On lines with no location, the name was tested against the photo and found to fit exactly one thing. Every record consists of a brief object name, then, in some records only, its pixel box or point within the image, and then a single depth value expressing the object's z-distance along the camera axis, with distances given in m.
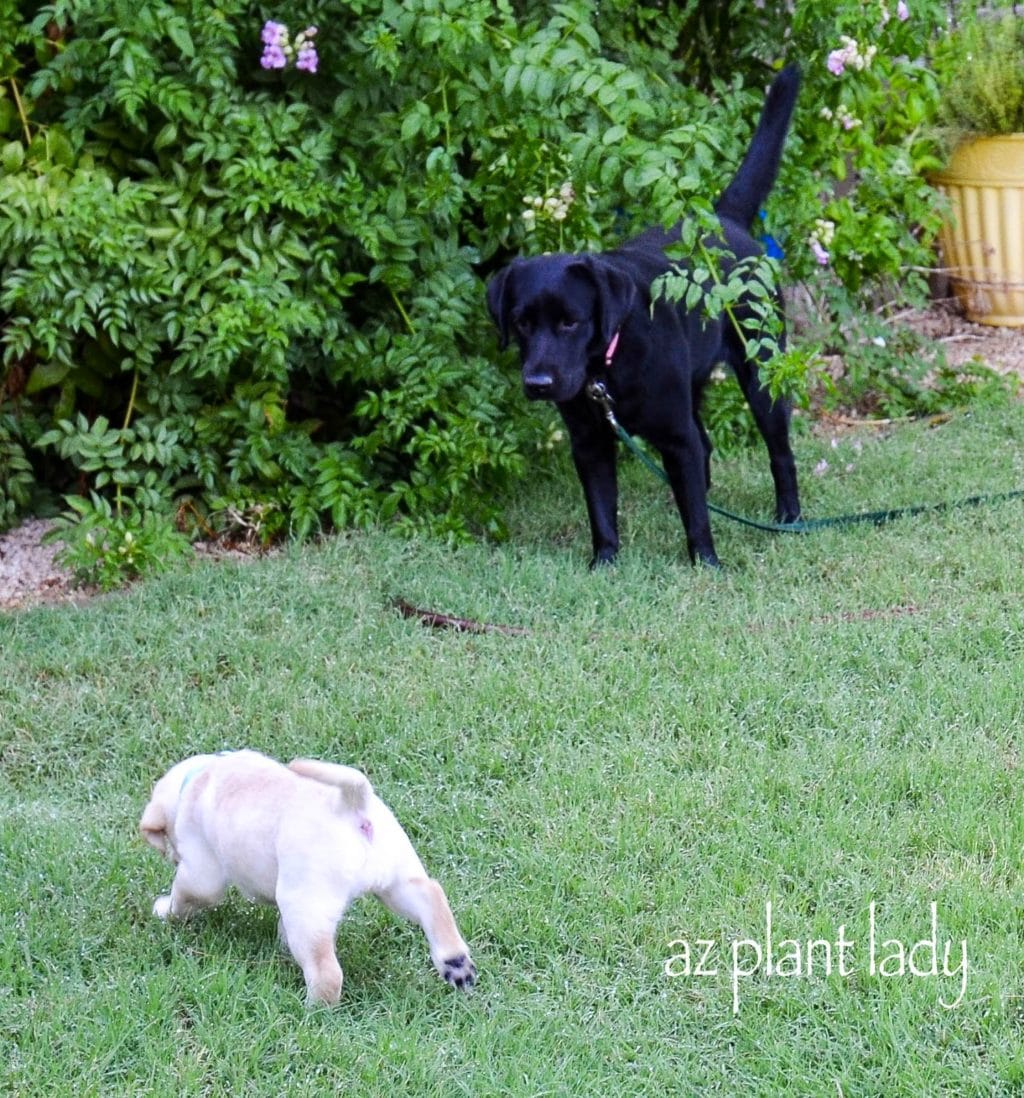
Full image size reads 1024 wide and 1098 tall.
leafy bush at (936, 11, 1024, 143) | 6.96
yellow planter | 7.11
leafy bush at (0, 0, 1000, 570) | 4.61
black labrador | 4.24
